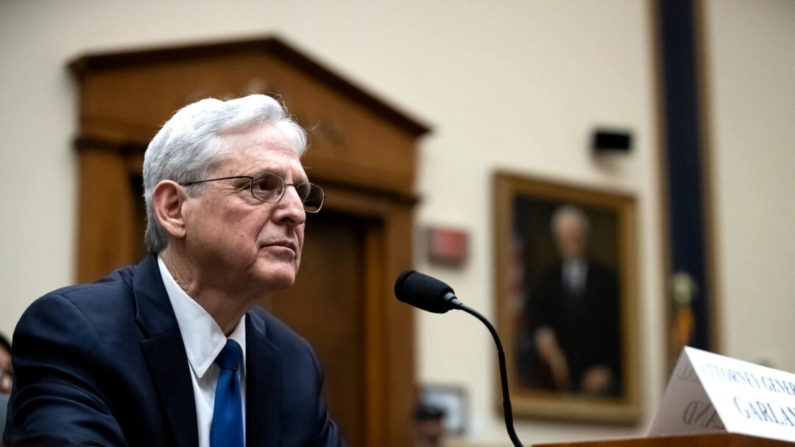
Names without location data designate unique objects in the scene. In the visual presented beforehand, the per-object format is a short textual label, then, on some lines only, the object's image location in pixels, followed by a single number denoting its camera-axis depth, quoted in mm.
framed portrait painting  7031
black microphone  2426
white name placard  2170
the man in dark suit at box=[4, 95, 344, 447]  2312
